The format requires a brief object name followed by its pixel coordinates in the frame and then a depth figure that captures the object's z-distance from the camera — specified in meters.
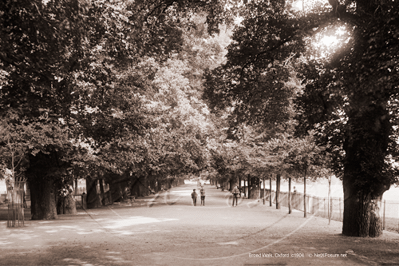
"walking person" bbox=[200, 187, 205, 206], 30.89
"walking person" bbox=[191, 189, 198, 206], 30.53
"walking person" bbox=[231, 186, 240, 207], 30.40
